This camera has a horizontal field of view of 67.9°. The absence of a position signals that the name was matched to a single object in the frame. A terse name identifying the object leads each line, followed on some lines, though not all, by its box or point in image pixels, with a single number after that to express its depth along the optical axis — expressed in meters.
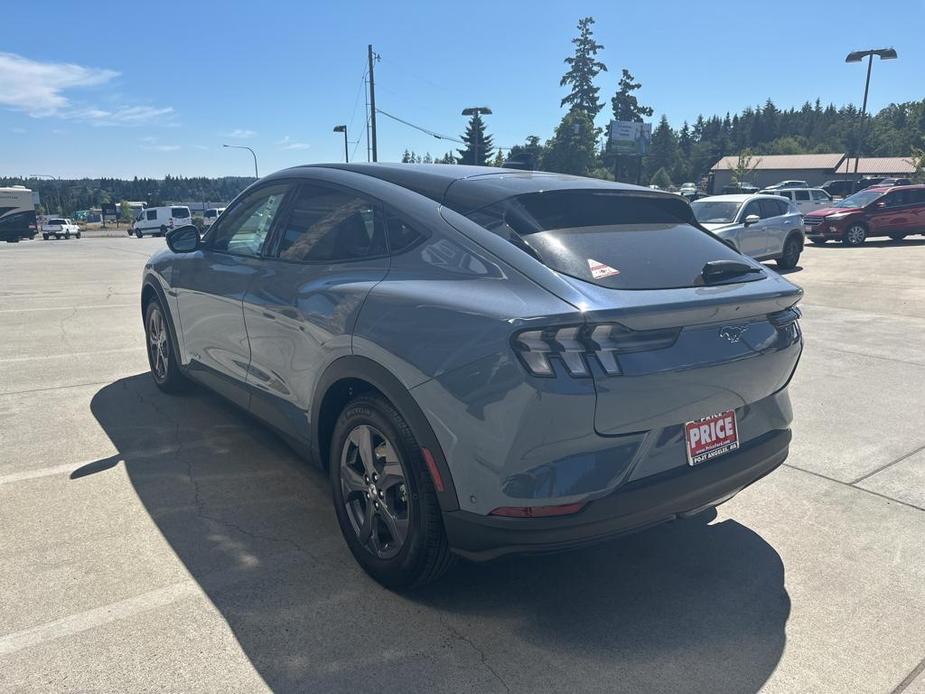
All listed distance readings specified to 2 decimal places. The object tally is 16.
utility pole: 33.59
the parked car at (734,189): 41.06
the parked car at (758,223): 14.01
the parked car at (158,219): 44.44
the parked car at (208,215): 59.02
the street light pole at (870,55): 28.44
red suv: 20.55
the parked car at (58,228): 45.38
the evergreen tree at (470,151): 69.50
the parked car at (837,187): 47.88
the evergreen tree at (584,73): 92.25
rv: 37.00
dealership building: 100.12
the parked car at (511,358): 2.21
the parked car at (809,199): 26.09
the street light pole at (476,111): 31.56
